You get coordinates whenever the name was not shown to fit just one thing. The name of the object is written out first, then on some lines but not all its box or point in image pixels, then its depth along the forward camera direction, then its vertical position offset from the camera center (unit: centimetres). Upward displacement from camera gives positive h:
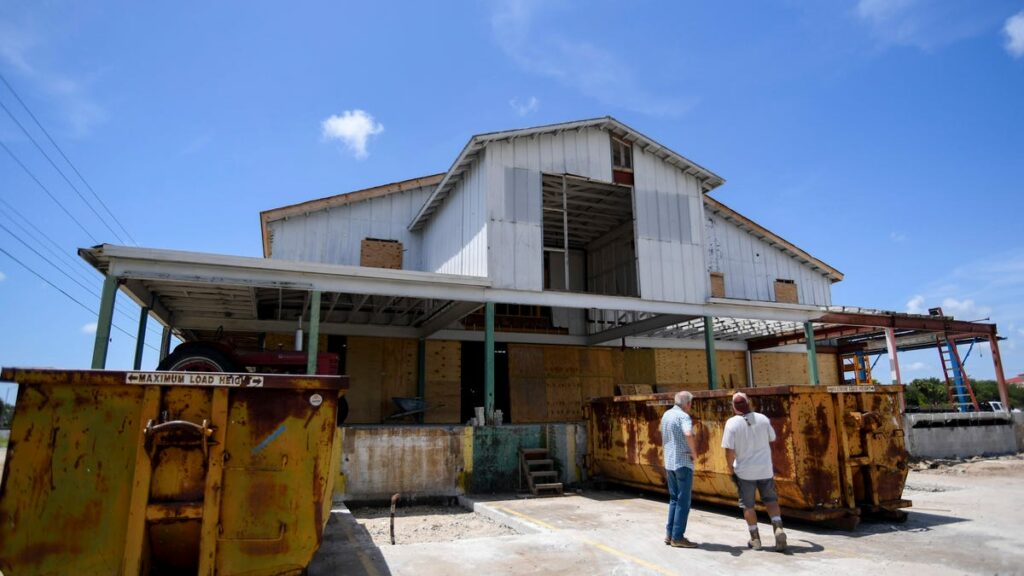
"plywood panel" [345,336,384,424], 1720 +112
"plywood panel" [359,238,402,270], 1873 +520
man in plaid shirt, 663 -58
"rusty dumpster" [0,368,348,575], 407 -37
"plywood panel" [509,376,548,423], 1897 +59
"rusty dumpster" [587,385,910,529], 748 -44
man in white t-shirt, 669 -40
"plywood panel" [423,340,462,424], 1806 +110
